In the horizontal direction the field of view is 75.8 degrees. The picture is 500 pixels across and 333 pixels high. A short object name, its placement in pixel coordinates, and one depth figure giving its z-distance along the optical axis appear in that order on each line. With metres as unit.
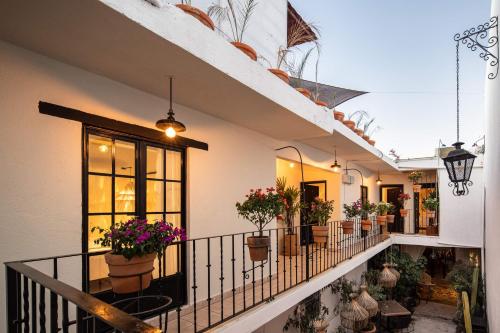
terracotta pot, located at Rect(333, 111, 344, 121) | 6.75
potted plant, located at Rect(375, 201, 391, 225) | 10.70
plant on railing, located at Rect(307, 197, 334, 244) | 6.65
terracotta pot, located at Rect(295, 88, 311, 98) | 5.01
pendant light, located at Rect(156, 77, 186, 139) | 3.43
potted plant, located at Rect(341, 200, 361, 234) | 7.95
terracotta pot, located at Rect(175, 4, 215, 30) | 3.00
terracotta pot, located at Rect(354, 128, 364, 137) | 7.98
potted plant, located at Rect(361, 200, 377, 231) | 8.87
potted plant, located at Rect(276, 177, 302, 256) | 8.22
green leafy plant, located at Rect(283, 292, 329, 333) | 6.66
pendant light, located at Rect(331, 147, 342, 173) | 8.23
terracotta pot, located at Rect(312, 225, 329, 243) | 6.63
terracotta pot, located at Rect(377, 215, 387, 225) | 10.69
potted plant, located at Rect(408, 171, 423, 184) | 11.89
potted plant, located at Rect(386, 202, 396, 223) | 11.64
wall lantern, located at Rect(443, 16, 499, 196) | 4.83
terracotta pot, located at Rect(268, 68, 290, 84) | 4.42
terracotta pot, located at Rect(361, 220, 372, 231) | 9.13
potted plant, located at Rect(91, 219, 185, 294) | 2.51
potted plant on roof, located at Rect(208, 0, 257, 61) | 3.75
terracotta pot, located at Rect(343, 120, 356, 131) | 7.31
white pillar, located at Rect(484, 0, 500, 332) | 3.64
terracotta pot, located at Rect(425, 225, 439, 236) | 11.67
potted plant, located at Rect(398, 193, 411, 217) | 11.80
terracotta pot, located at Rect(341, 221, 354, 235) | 7.91
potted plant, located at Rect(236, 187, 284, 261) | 4.08
